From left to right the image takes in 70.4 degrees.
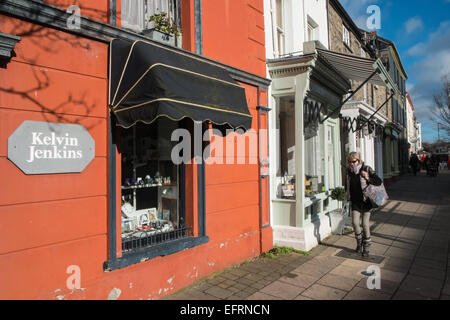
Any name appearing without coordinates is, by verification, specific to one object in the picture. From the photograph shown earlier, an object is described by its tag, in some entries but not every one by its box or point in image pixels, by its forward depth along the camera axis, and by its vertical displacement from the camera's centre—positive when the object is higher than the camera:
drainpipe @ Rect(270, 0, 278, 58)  6.88 +3.16
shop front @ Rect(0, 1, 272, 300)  3.00 +0.17
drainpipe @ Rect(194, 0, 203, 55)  4.92 +2.21
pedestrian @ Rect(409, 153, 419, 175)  26.36 +0.31
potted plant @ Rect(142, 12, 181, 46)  4.33 +2.02
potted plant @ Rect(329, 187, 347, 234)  7.56 -1.24
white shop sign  2.99 +0.26
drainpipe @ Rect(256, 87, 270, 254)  6.04 -0.09
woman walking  5.74 -0.45
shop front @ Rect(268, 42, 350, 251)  6.32 +0.53
